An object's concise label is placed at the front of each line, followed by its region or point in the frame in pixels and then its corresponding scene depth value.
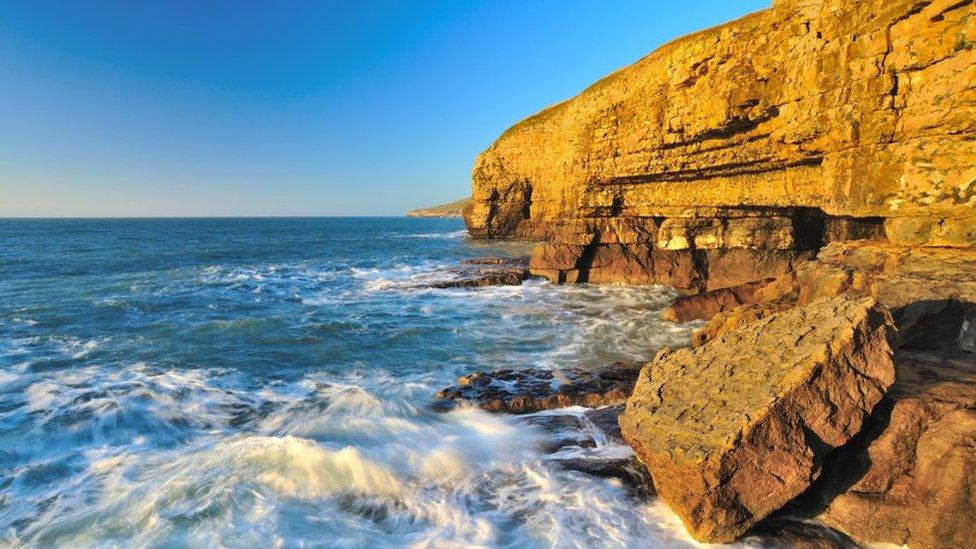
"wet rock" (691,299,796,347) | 13.36
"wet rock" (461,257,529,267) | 35.30
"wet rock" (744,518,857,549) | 6.18
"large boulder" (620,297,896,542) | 6.24
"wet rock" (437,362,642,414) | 10.86
